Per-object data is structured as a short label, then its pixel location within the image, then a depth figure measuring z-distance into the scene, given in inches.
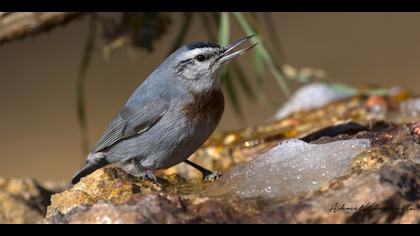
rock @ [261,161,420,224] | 207.2
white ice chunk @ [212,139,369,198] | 240.1
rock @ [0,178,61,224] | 332.5
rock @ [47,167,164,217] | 250.5
